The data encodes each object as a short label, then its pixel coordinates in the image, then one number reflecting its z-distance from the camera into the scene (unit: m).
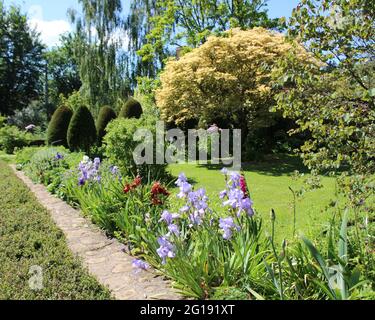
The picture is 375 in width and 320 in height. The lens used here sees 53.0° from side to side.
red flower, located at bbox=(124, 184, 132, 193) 4.80
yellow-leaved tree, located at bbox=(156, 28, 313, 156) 11.71
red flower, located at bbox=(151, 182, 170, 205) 4.32
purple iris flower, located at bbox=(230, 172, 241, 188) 3.43
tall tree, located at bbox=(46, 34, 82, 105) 45.00
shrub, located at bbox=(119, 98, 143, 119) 15.80
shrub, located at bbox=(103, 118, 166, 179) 8.97
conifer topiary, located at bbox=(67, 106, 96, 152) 14.85
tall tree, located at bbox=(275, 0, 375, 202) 3.18
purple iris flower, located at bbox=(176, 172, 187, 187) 3.57
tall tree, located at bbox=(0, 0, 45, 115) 36.78
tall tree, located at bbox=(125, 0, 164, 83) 22.36
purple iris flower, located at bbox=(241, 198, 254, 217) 3.21
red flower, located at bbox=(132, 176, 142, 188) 4.80
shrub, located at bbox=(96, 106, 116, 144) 17.22
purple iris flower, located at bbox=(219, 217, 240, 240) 3.16
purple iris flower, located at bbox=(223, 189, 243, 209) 3.23
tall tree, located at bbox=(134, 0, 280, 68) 18.42
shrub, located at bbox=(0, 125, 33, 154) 19.59
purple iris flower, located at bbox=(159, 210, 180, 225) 3.34
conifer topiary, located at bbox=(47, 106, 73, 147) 16.55
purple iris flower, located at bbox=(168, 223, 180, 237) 3.18
